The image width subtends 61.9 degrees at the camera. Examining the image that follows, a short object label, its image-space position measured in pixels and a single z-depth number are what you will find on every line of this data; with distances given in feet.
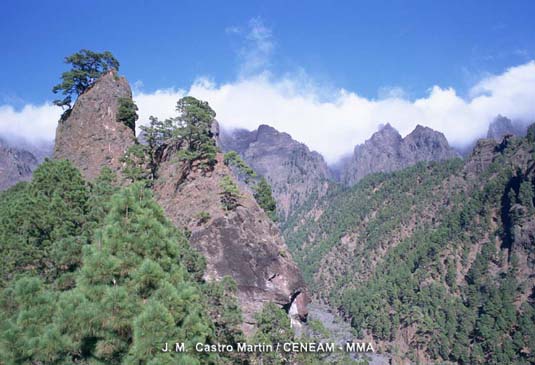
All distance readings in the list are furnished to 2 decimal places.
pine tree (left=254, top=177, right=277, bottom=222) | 225.56
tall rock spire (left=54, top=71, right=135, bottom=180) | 179.83
